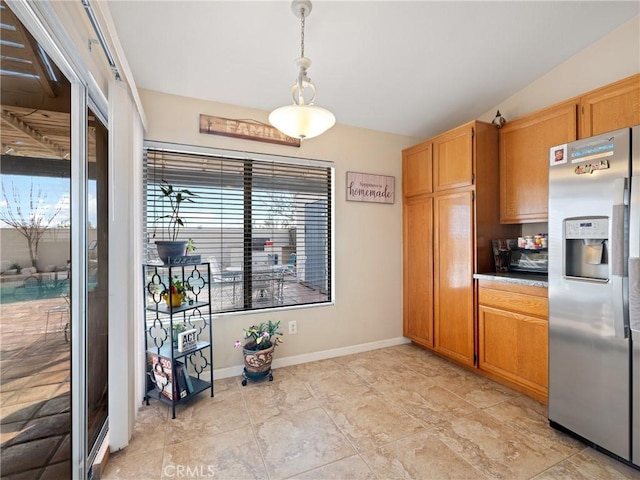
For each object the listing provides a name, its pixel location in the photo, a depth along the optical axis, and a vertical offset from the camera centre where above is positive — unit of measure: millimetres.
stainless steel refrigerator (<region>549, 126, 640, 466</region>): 1539 -288
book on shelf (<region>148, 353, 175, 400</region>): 2084 -987
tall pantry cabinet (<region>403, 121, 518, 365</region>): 2643 +106
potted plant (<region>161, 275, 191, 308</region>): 2061 -381
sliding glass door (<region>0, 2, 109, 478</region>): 958 -87
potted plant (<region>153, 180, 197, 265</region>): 2404 +214
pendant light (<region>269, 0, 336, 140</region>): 1597 +694
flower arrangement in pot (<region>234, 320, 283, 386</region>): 2484 -947
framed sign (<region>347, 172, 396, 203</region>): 3168 +598
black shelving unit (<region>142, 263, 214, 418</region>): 2086 -798
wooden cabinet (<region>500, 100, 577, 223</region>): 2285 +721
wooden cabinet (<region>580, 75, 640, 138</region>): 1919 +929
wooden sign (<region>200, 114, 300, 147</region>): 2582 +1032
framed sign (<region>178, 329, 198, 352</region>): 2096 -736
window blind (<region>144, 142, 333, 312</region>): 2508 +201
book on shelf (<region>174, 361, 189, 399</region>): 2084 -1031
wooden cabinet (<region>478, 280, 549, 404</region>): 2137 -758
